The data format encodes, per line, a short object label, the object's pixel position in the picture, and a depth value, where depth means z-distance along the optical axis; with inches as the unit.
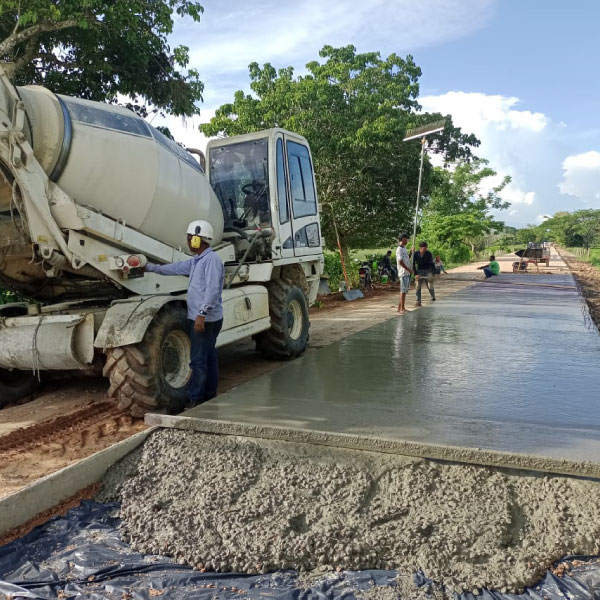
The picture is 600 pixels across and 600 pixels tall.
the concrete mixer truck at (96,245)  180.9
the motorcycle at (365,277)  767.7
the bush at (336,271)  725.9
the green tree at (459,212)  1339.8
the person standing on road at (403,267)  462.0
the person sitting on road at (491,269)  882.1
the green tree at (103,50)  326.3
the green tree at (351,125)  672.4
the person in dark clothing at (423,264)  516.1
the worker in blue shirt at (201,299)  200.5
